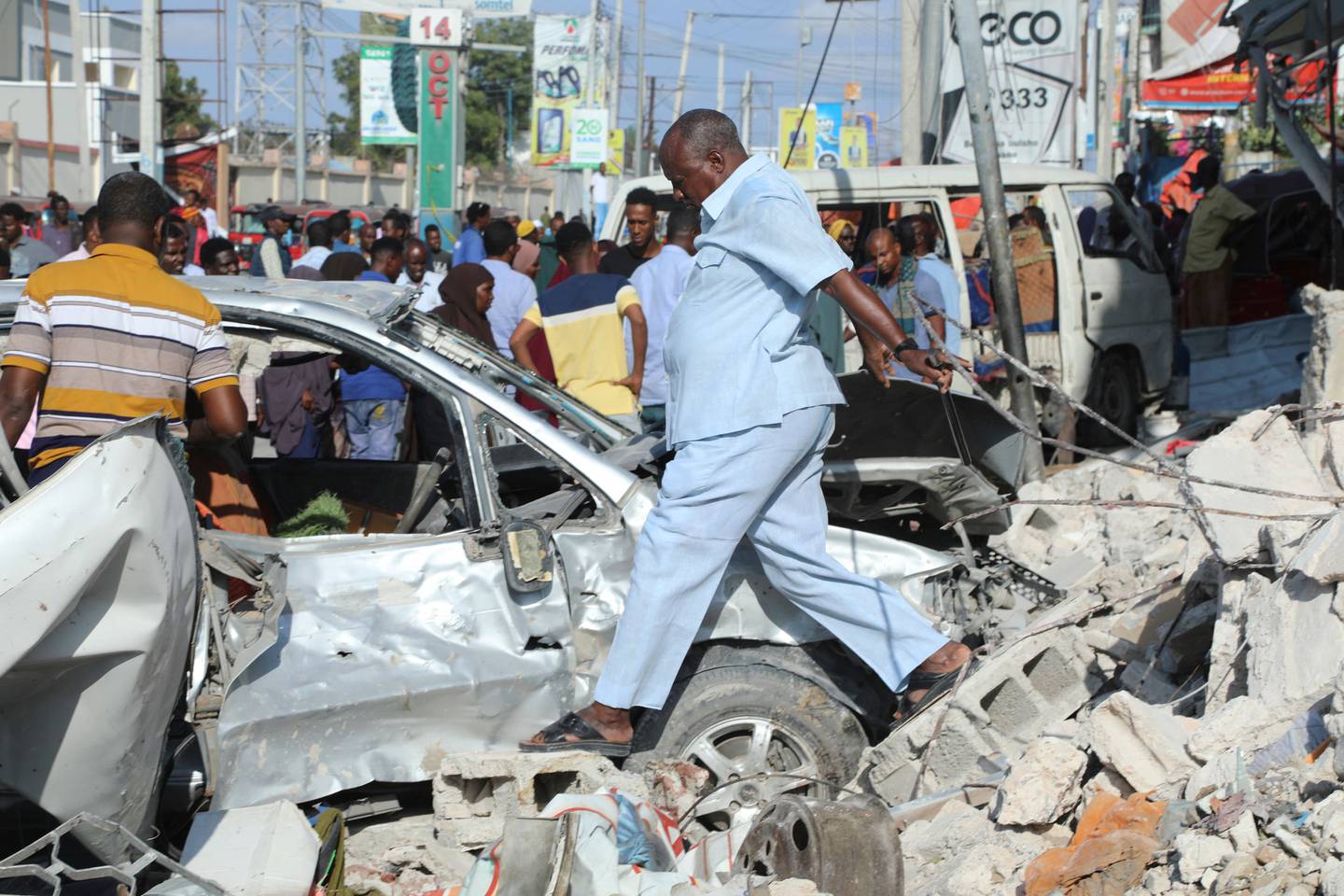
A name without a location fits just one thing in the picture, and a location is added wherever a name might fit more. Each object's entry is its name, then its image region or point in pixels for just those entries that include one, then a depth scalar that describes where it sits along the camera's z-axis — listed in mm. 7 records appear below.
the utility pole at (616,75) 41538
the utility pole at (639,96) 42706
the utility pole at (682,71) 53750
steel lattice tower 47938
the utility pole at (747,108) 62156
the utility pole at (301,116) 37750
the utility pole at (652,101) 57531
